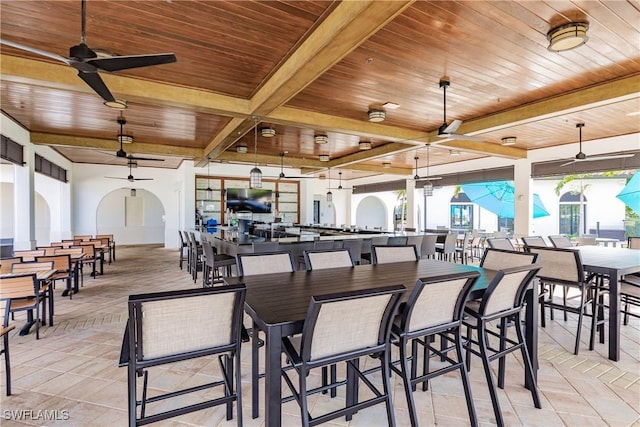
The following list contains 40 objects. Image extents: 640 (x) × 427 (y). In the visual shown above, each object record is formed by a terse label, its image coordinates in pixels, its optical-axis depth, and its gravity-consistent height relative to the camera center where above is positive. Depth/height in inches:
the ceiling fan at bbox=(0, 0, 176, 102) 82.0 +40.9
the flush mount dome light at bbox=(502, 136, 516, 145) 255.0 +58.2
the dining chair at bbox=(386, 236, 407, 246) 206.5 -17.9
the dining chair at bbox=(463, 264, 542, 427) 77.7 -26.8
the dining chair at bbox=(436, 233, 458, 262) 239.9 -25.0
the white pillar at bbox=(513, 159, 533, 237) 305.9 +14.1
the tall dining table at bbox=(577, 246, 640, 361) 111.0 -21.9
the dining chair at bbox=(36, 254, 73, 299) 157.2 -26.0
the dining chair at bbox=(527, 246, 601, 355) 118.6 -24.0
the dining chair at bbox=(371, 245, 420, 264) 130.0 -17.0
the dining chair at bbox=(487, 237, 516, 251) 152.7 -15.1
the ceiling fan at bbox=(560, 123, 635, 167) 217.9 +43.6
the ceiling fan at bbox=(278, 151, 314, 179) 329.4 +62.0
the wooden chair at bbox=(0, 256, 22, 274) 137.7 -22.7
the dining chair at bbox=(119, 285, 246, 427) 58.7 -23.3
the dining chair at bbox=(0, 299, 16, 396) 81.2 -41.4
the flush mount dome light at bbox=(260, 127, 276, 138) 221.6 +56.9
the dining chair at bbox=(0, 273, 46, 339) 113.8 -28.9
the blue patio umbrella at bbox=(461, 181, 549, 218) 364.2 +19.2
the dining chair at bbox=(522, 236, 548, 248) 178.1 -16.2
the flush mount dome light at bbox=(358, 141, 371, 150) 274.6 +59.5
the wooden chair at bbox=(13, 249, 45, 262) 175.1 -23.6
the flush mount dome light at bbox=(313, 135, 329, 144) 249.8 +58.9
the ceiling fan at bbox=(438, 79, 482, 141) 153.6 +42.1
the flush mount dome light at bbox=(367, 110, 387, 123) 184.5 +56.9
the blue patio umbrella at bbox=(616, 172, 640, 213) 242.5 +14.1
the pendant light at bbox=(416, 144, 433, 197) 273.3 +19.3
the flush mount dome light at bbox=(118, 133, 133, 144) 234.5 +56.8
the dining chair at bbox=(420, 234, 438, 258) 226.3 -23.3
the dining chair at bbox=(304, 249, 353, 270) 115.3 -17.3
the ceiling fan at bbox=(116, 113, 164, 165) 207.3 +58.0
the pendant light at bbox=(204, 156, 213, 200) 393.4 +37.9
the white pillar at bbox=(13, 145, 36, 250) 226.7 +4.1
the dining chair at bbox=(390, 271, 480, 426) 69.0 -24.1
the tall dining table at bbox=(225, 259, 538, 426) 58.3 -20.2
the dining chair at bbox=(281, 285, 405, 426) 58.3 -24.0
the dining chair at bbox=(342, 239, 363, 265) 186.5 -20.8
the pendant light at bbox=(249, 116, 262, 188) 211.0 +23.6
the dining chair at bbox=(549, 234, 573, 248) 182.2 -17.0
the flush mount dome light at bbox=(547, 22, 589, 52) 99.7 +56.3
